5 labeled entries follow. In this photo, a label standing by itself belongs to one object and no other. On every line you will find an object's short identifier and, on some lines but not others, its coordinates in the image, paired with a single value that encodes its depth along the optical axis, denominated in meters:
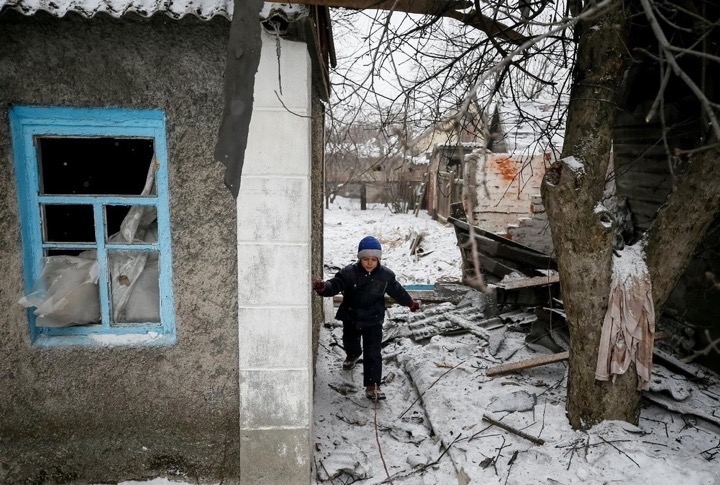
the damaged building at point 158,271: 2.80
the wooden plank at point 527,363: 4.50
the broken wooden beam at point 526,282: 5.34
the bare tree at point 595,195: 3.15
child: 4.56
